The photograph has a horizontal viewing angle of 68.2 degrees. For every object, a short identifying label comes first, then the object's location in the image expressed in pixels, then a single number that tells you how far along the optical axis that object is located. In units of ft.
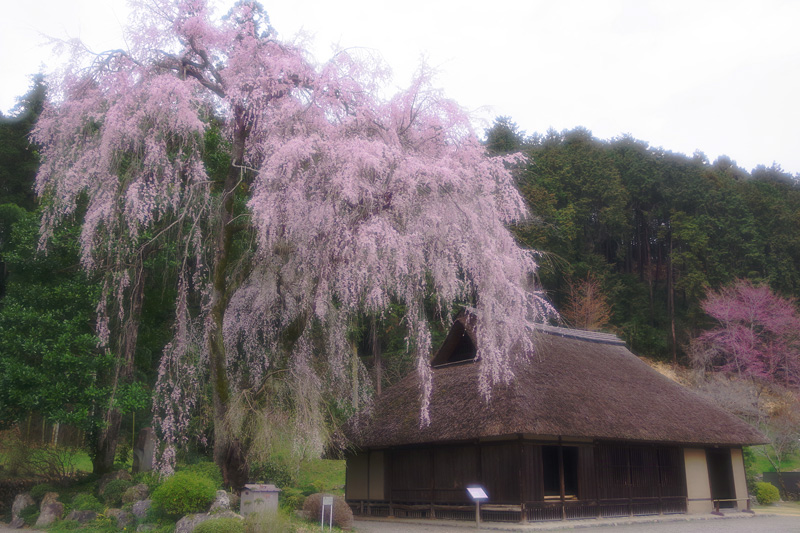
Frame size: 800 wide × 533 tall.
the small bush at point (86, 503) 38.59
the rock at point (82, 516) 37.86
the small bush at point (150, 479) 37.74
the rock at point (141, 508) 35.12
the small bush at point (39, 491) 42.47
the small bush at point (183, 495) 32.09
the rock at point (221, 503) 31.81
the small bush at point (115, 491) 40.52
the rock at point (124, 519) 35.06
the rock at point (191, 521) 30.76
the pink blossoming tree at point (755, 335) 89.20
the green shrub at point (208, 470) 35.22
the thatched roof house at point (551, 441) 40.14
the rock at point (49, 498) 39.89
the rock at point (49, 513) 38.65
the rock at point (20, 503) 40.96
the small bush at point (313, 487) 60.71
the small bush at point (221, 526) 28.02
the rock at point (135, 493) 37.60
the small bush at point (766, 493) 65.21
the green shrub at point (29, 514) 39.86
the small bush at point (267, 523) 28.53
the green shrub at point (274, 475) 49.08
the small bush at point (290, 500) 39.38
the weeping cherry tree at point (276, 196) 32.58
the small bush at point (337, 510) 35.45
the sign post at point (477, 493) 34.71
